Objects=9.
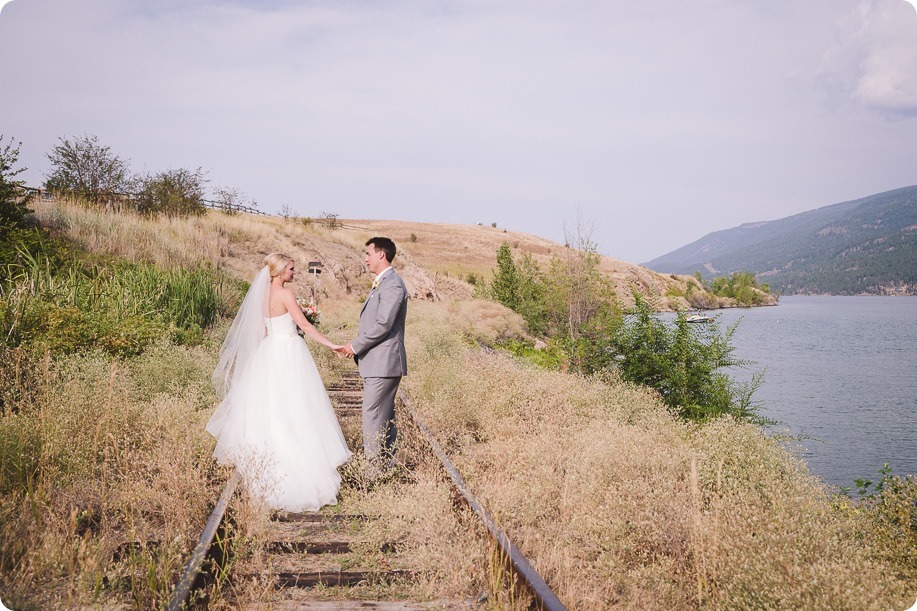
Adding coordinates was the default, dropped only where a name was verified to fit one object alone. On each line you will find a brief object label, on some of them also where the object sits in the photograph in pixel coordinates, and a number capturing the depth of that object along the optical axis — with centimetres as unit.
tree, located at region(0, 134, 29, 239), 1428
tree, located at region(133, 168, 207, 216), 2741
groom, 633
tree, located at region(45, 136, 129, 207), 2514
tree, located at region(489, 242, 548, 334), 3216
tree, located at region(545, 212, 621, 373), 1466
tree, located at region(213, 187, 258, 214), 3573
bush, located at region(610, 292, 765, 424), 1125
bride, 594
